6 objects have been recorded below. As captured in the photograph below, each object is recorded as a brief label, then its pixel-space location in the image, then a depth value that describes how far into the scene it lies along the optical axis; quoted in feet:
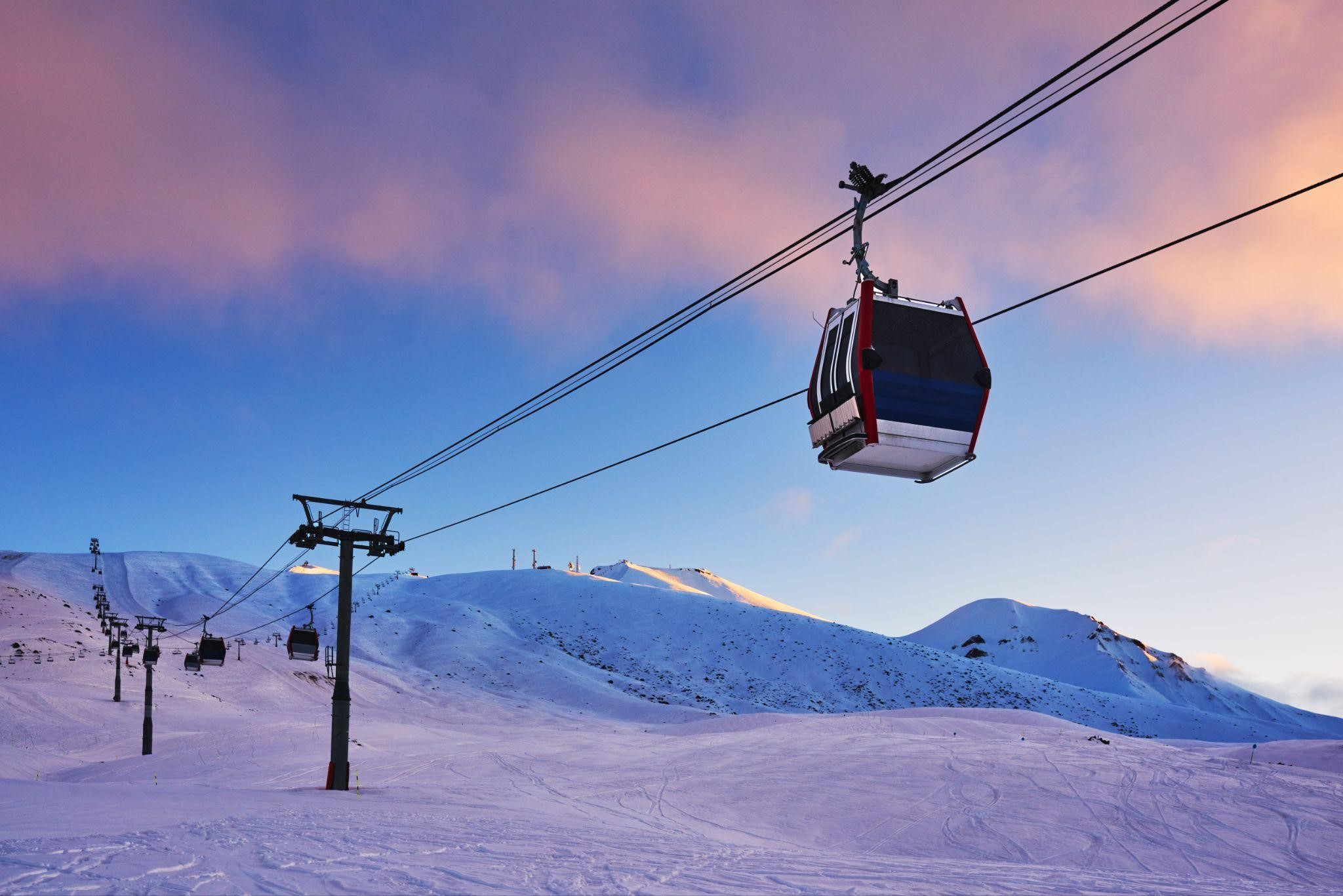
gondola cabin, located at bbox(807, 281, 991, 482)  36.01
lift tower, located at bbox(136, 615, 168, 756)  134.92
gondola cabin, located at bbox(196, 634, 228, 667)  153.07
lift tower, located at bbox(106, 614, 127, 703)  174.30
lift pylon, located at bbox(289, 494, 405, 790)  85.30
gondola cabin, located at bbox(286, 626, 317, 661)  112.27
